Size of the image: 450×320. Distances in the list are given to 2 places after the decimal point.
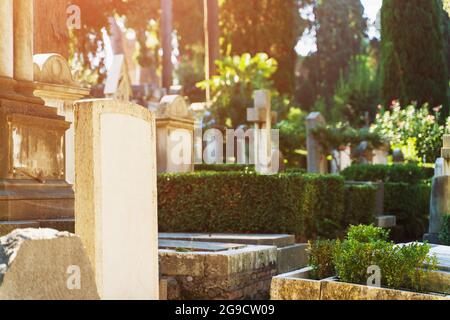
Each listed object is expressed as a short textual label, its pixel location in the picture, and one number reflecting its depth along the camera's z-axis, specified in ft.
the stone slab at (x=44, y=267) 10.75
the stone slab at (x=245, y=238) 26.25
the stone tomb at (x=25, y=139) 22.11
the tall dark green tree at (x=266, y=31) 92.73
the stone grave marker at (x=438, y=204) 32.40
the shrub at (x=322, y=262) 17.79
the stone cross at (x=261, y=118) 45.24
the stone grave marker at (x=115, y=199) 14.80
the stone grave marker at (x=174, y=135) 39.22
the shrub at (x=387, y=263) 16.49
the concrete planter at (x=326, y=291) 15.55
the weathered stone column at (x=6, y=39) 22.97
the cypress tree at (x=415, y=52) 76.84
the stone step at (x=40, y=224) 20.38
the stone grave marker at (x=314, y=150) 58.94
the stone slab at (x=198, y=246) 22.48
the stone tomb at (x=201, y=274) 21.03
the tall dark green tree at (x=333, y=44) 122.11
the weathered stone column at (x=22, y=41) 23.97
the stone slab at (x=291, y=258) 25.30
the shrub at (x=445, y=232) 29.94
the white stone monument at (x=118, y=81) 45.96
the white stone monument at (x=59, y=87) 29.27
